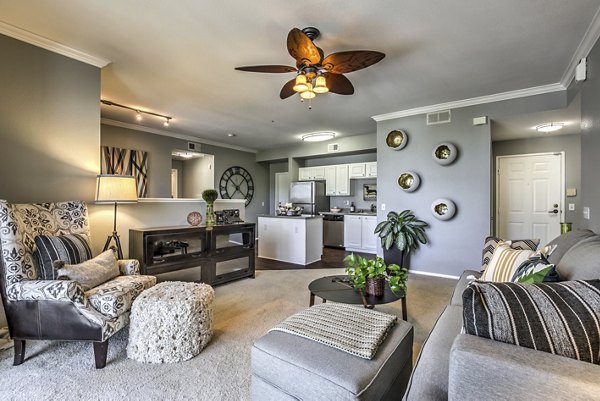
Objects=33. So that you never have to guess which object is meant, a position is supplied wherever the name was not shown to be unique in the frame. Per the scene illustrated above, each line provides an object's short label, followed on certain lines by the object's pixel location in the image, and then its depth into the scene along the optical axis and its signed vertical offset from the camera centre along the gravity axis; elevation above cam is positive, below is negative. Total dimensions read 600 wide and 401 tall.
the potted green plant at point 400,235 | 4.26 -0.53
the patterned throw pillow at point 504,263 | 1.78 -0.42
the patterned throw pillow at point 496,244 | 2.32 -0.39
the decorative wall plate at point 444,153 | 4.10 +0.72
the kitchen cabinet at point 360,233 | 6.29 -0.75
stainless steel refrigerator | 7.06 +0.14
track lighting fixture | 4.12 +1.49
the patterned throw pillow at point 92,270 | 1.99 -0.52
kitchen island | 4.99 -0.69
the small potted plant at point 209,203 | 3.75 -0.02
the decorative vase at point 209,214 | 3.81 -0.17
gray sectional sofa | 0.70 -0.47
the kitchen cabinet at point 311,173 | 7.43 +0.76
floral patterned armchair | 1.83 -0.68
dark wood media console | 3.10 -0.60
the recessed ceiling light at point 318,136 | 5.60 +1.35
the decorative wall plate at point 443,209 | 4.13 -0.12
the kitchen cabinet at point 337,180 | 7.05 +0.54
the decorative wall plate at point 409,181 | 4.41 +0.33
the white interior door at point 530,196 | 4.78 +0.09
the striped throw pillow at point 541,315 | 0.81 -0.36
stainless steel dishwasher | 6.92 -0.74
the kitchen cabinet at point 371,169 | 6.57 +0.77
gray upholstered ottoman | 1.06 -0.70
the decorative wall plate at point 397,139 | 4.54 +1.03
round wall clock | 7.29 +0.47
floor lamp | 2.59 +0.12
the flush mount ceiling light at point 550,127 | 4.16 +1.13
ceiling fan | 2.14 +1.17
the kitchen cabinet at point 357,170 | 6.74 +0.77
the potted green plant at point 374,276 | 2.21 -0.60
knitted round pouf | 1.92 -0.89
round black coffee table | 2.12 -0.76
